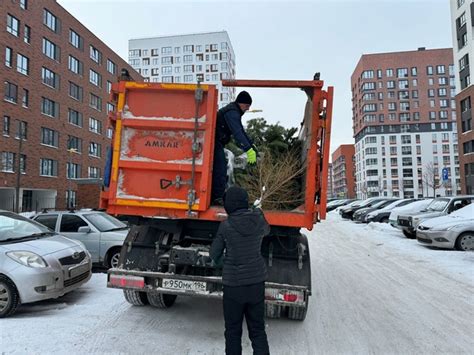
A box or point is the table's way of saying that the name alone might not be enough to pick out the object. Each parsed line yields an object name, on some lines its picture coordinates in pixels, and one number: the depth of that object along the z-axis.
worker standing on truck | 4.49
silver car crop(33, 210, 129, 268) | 8.08
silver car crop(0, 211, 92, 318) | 4.91
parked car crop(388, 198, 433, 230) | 15.17
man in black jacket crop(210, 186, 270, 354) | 3.30
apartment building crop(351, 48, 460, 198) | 93.69
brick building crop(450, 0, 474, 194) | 40.69
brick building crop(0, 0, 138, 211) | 31.17
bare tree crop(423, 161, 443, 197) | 87.12
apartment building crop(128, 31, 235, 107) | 86.31
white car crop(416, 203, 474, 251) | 10.15
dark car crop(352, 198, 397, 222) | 22.60
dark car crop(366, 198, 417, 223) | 20.34
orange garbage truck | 4.23
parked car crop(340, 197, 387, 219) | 26.80
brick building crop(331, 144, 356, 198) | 118.44
